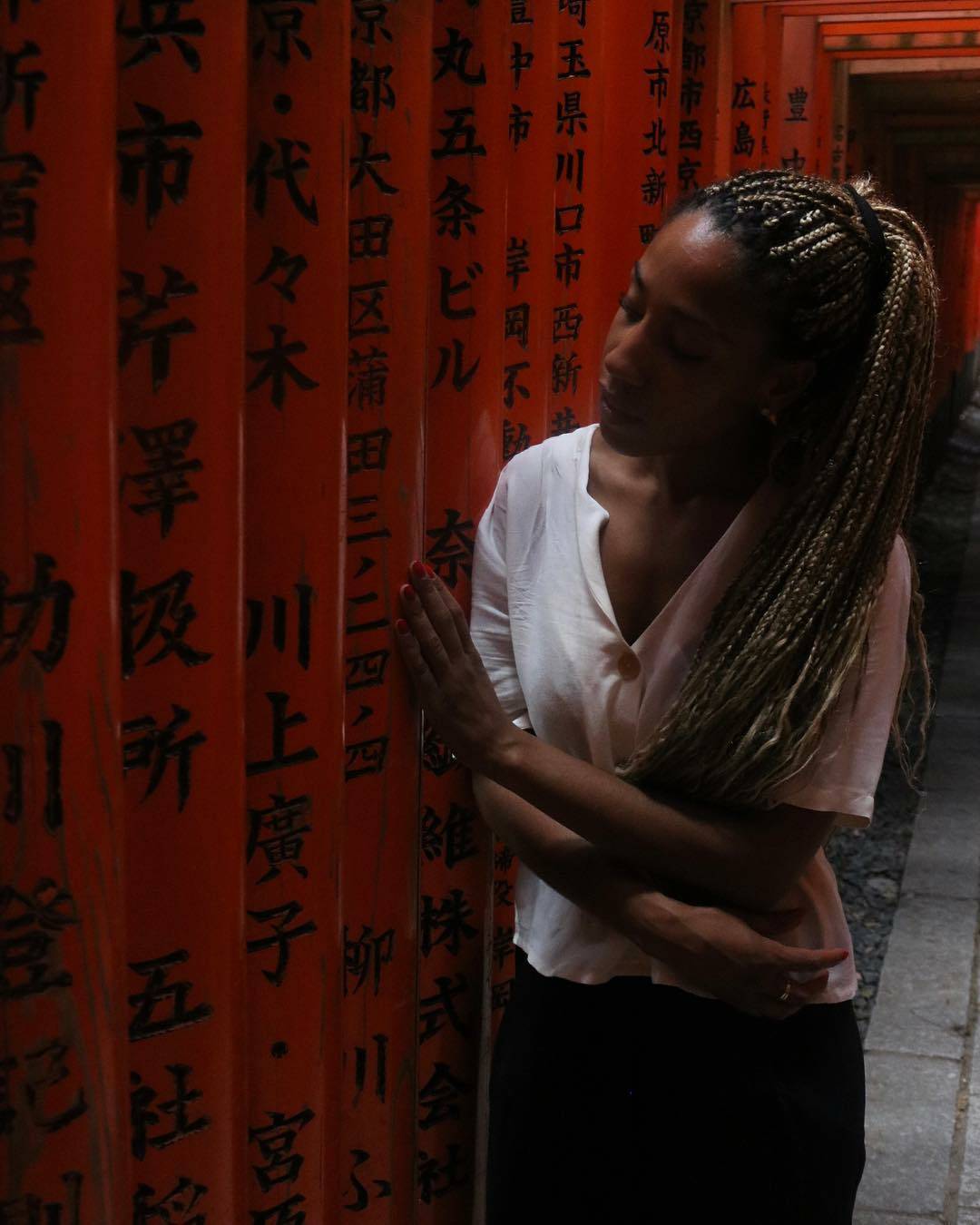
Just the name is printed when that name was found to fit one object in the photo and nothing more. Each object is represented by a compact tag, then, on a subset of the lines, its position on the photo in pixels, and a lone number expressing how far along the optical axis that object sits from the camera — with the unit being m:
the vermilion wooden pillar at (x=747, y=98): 4.23
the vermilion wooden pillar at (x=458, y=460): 2.08
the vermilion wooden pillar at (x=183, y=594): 1.49
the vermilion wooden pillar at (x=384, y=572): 1.88
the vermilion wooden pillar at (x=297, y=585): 1.68
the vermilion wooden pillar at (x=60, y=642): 1.32
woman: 1.90
